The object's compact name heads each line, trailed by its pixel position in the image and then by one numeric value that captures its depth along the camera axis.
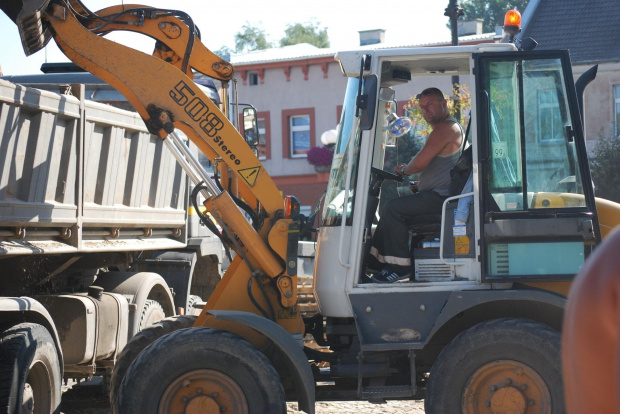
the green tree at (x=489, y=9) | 61.21
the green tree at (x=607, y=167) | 23.77
